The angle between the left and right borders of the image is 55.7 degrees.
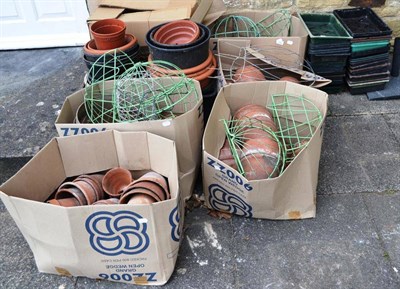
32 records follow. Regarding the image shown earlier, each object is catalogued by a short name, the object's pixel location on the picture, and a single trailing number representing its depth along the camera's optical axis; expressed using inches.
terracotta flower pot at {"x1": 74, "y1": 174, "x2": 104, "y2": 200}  76.2
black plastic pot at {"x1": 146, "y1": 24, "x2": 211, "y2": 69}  87.0
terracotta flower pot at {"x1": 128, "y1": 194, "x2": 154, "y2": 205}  69.3
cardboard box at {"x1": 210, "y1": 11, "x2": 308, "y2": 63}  99.7
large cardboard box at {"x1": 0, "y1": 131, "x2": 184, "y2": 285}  60.2
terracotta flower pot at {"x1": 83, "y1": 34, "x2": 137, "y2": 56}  95.2
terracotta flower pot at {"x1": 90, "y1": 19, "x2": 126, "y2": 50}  94.5
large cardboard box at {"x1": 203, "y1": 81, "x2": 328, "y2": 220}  70.2
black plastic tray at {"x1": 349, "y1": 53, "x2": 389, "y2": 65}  105.0
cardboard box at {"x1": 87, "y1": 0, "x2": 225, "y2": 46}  101.7
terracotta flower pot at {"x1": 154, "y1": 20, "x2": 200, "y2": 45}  94.8
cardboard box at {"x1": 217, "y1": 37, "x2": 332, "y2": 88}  99.7
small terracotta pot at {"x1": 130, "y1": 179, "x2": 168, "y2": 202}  70.7
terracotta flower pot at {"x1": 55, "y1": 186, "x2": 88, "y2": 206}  73.1
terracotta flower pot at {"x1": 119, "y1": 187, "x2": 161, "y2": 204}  70.0
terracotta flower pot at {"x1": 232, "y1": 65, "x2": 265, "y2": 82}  95.4
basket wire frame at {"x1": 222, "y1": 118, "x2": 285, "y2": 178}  75.5
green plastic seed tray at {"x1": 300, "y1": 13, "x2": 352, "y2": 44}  108.7
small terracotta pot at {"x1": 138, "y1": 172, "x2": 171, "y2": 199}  73.2
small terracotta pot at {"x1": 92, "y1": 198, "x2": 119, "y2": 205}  71.7
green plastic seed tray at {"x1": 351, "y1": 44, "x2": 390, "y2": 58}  104.1
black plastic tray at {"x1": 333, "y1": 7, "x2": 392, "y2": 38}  102.9
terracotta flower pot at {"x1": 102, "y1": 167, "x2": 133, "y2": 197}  77.4
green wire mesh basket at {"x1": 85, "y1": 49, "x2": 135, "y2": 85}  92.6
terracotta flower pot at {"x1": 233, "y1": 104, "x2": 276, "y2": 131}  84.0
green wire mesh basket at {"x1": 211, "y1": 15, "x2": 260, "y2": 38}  114.2
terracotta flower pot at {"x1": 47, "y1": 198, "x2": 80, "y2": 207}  71.4
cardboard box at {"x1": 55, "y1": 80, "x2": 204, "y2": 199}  73.5
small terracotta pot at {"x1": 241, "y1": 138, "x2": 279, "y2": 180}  74.8
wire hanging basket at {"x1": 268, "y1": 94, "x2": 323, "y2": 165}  83.7
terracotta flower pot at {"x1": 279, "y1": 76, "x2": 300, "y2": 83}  94.7
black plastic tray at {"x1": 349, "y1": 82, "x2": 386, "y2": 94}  110.5
